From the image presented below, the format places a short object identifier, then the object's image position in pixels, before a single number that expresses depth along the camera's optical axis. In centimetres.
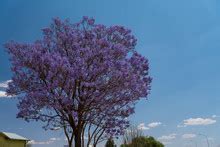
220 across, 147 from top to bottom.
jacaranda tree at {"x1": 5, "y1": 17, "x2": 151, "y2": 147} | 1955
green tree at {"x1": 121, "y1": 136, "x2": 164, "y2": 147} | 4669
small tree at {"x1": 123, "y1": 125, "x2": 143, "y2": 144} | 4762
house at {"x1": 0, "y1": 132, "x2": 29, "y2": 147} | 3519
